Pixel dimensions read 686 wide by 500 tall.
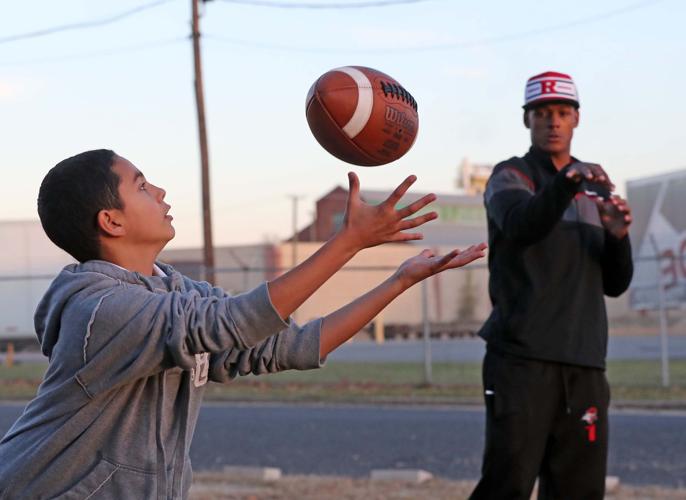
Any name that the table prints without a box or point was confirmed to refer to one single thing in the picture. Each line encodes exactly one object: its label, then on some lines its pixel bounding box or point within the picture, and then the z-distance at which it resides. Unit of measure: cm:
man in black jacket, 489
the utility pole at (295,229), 3680
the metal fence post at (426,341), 1604
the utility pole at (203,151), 2091
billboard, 3022
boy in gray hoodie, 299
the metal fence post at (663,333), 1514
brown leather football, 369
